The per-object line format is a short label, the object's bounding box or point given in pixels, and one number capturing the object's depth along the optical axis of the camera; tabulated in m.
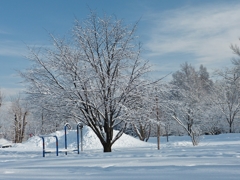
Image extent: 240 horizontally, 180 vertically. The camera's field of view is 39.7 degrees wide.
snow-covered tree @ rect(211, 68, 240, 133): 34.58
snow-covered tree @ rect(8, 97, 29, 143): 42.44
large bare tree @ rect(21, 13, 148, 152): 13.38
